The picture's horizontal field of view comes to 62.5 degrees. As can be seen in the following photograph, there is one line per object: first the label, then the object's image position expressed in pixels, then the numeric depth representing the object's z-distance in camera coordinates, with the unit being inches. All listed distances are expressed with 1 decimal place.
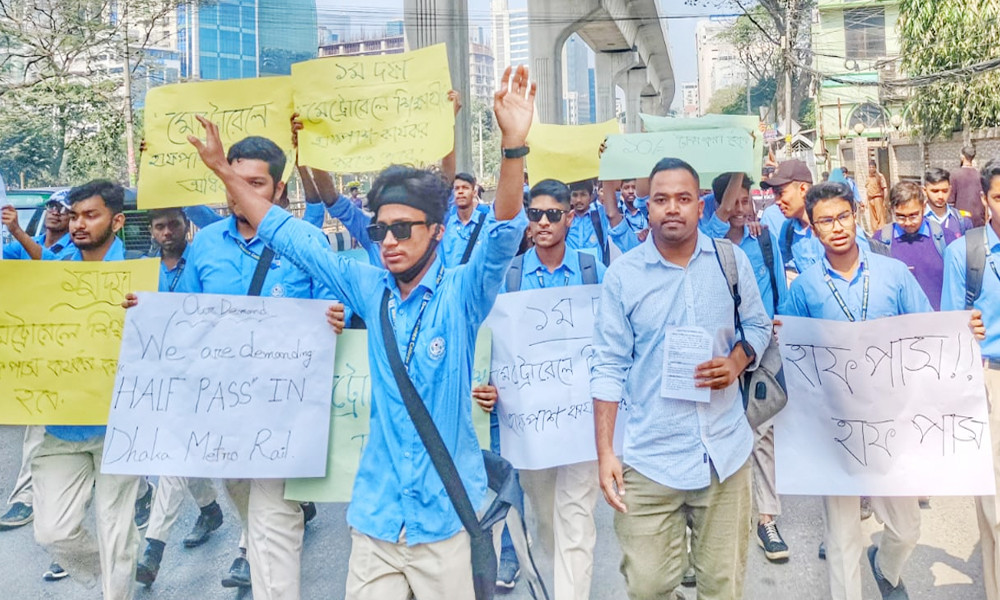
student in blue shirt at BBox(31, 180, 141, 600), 137.5
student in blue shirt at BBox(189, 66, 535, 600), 96.1
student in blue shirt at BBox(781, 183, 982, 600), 130.1
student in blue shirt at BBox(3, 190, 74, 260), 166.6
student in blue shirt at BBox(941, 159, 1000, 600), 129.6
